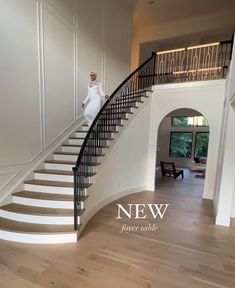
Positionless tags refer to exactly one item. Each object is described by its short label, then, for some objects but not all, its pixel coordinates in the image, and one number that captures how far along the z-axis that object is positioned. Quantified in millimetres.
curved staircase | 2979
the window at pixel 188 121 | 11820
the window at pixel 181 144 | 12248
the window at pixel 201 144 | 11789
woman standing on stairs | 4469
